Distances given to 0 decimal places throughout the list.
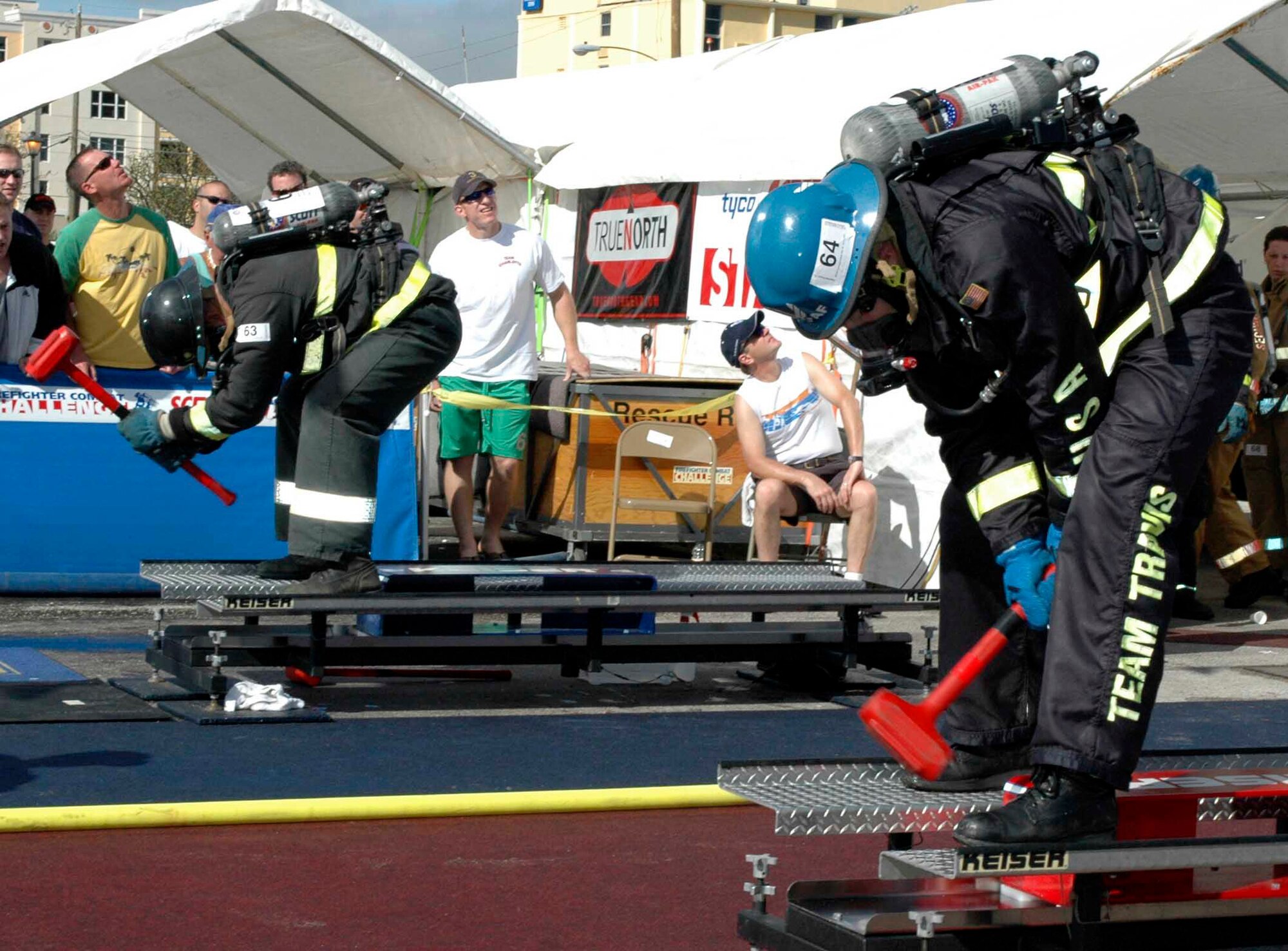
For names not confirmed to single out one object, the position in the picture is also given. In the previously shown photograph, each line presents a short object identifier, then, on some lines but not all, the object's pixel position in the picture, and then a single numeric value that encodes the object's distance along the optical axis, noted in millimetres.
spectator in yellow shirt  19672
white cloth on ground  13734
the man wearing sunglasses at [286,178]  17703
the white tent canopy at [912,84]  20656
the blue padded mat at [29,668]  14930
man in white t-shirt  21406
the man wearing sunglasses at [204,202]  23172
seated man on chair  19891
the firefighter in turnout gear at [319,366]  13703
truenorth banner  27094
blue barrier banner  19281
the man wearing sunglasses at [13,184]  18687
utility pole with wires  26769
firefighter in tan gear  22047
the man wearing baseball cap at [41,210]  27672
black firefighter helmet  13875
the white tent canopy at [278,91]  20797
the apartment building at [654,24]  185875
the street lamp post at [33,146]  45416
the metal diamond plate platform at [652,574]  13930
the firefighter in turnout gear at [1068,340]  7699
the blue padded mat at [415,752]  11594
